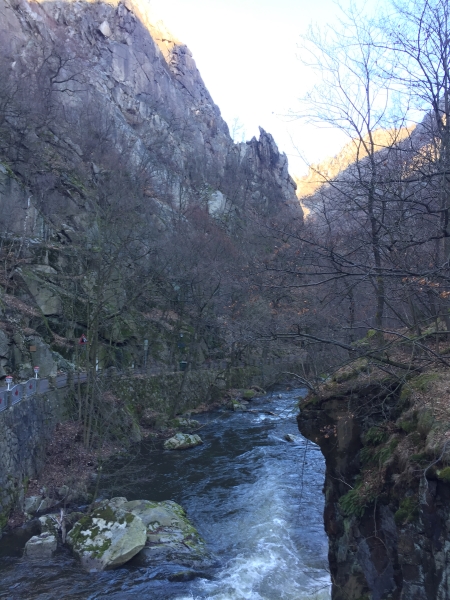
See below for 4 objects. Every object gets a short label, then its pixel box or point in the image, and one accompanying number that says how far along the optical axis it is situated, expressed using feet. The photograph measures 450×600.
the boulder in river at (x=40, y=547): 32.42
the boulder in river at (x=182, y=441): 61.16
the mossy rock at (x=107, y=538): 31.48
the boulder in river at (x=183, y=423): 74.18
